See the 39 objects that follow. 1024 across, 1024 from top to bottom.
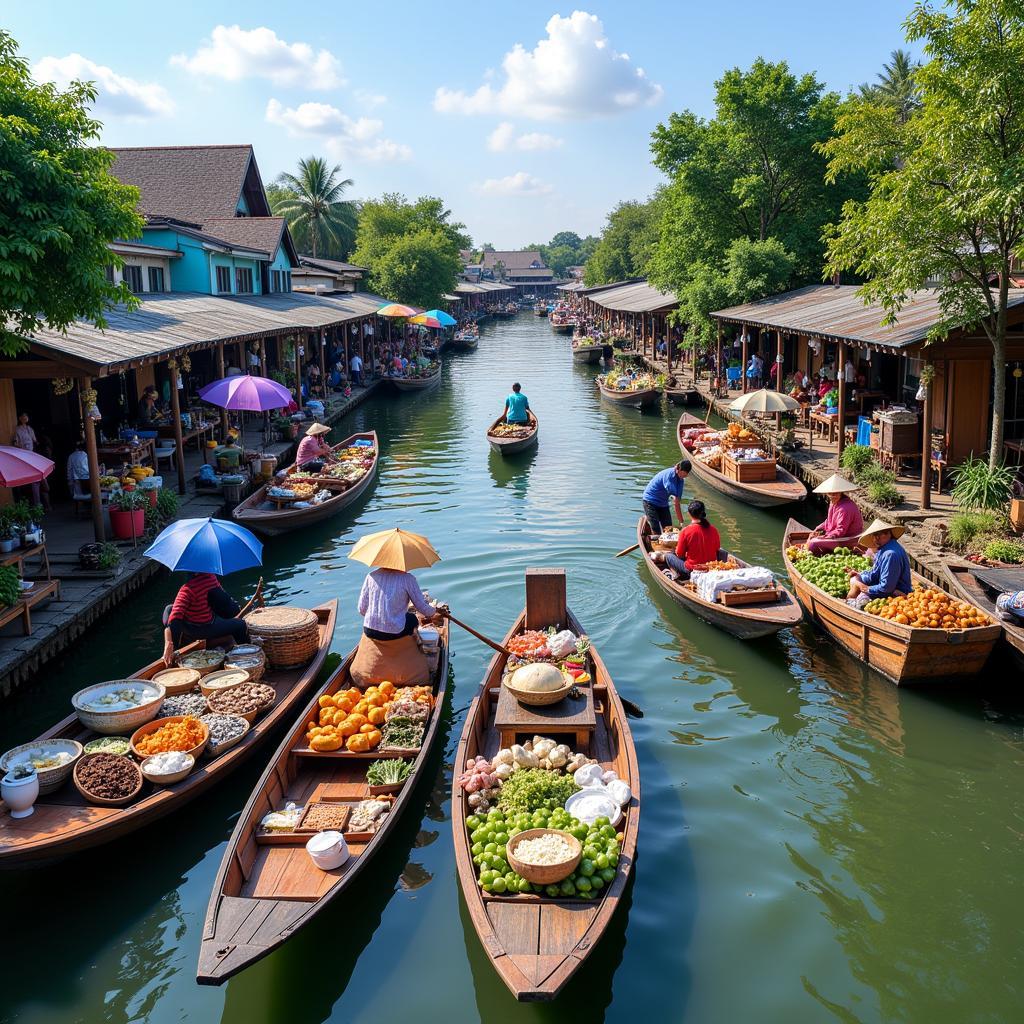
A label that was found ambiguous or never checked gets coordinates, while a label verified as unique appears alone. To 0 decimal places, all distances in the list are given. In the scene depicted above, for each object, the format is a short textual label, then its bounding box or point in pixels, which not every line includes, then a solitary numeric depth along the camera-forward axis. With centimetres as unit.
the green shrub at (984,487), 1480
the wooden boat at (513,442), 2577
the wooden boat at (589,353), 5238
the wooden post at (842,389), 2000
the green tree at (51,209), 1091
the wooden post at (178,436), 1852
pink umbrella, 1193
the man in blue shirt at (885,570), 1159
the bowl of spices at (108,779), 794
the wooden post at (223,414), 2398
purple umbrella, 1880
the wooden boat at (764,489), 1859
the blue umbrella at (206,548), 1049
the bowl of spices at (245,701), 942
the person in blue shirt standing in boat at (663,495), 1489
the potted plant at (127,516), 1529
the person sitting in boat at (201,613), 1074
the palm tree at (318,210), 6378
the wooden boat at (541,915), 589
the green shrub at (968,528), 1405
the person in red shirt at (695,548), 1354
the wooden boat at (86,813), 736
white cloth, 1242
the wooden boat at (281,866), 612
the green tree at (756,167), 3130
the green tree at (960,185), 1364
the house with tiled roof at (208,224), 3020
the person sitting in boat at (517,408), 2739
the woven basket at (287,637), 1062
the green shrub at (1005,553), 1284
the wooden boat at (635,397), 3412
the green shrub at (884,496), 1644
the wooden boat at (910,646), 1062
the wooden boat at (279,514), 1762
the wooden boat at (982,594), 1068
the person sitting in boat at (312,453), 2117
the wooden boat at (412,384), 3928
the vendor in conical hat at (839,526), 1358
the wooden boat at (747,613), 1182
